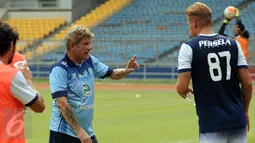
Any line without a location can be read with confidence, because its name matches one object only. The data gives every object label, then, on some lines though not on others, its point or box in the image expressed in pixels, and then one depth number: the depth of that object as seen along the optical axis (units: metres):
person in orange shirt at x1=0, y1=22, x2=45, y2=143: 7.00
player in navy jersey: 8.22
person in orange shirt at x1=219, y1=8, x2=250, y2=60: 19.96
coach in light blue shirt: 8.91
